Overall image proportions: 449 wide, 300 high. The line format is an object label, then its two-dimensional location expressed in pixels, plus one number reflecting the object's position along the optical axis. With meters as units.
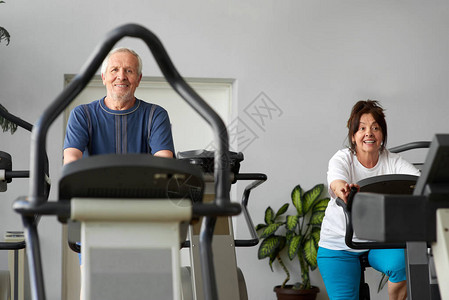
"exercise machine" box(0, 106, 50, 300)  2.91
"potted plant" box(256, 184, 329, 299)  5.01
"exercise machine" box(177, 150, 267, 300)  3.21
